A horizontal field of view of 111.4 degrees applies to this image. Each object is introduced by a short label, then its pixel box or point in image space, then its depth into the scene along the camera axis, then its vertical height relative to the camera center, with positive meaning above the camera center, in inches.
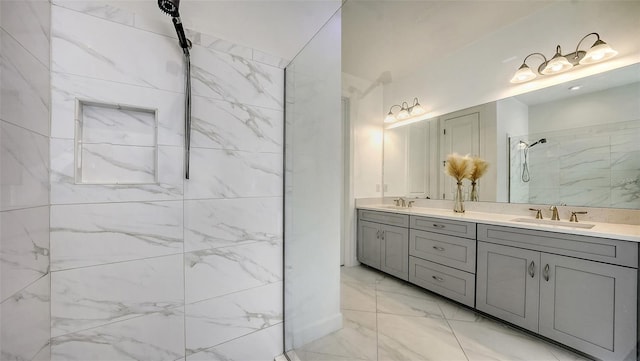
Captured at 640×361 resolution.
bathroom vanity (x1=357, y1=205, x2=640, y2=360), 46.1 -23.2
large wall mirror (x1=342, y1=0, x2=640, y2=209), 56.1 +28.3
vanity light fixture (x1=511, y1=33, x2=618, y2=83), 56.0 +35.3
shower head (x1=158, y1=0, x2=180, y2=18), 31.0 +25.2
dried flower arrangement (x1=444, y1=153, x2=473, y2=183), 78.3 +6.9
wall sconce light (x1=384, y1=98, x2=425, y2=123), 92.6 +31.2
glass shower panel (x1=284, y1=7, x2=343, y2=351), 54.5 -1.6
